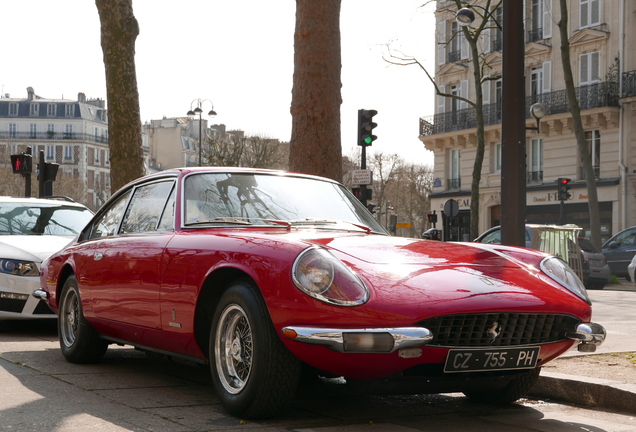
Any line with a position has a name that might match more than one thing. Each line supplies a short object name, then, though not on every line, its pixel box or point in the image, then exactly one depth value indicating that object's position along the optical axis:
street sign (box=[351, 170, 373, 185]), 19.62
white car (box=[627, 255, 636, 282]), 21.29
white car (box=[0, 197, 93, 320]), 9.08
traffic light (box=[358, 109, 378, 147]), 18.25
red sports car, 4.41
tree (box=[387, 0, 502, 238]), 28.14
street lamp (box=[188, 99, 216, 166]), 46.62
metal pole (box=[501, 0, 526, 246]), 7.44
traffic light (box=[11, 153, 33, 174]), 20.02
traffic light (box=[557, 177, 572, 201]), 30.12
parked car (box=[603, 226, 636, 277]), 25.00
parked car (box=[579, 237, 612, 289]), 22.31
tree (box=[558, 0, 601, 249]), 26.66
